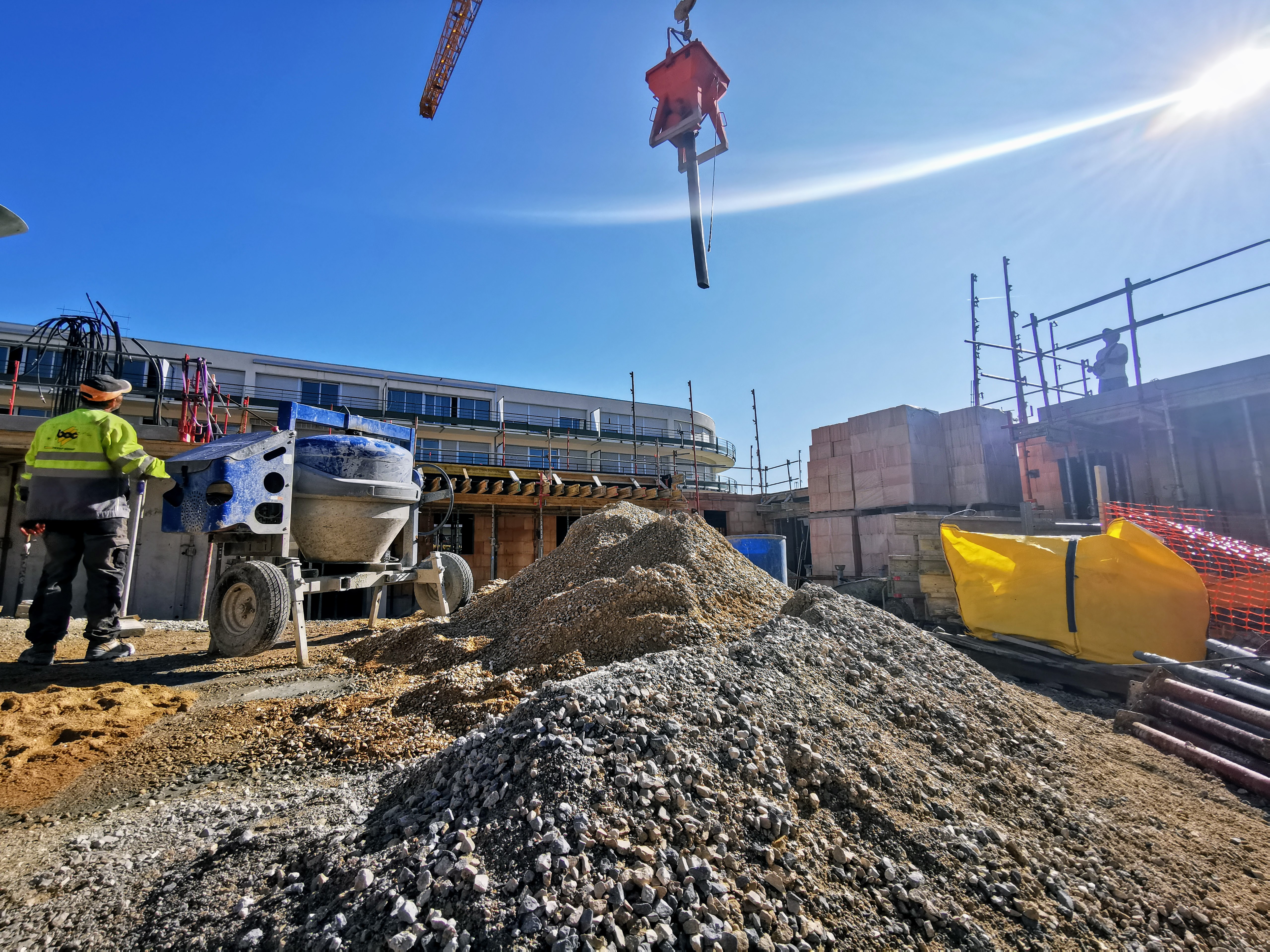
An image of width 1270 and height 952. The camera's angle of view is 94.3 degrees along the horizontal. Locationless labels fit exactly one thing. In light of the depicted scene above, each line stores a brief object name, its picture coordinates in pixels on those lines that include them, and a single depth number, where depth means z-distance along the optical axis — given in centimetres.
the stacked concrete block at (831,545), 1280
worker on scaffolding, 1240
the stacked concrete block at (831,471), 1316
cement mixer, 496
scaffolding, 1114
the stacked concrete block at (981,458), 1196
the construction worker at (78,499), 481
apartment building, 1098
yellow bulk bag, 609
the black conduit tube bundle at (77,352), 940
